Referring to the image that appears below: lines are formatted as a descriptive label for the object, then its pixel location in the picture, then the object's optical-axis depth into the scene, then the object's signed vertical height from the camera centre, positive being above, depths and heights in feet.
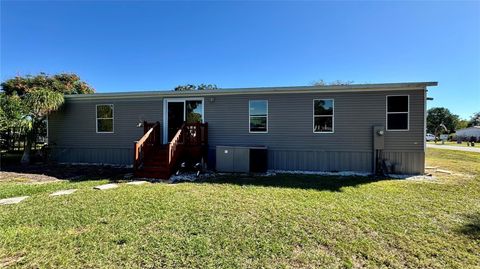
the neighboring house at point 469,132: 159.86 +1.58
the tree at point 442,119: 198.70 +12.18
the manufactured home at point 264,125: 27.37 +0.98
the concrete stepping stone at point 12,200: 16.10 -4.60
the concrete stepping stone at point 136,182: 22.30 -4.56
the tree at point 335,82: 104.56 +22.21
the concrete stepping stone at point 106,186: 20.00 -4.50
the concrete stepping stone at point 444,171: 27.91 -4.31
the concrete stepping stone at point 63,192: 18.13 -4.51
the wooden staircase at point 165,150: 25.89 -2.05
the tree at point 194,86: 112.43 +21.60
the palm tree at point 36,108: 32.14 +3.23
